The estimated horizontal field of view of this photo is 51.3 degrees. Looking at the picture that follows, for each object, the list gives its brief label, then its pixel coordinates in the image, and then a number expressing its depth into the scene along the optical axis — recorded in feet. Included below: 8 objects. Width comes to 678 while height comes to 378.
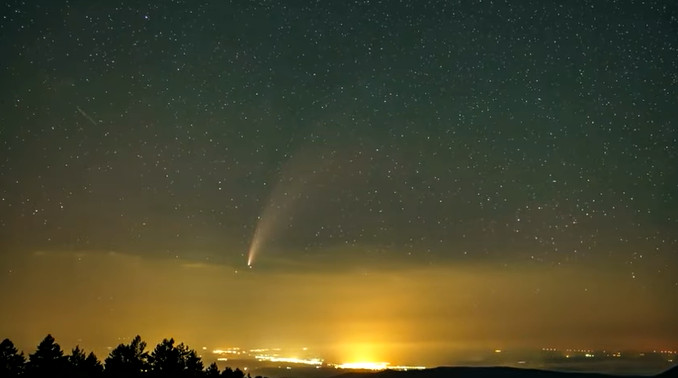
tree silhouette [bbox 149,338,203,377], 181.58
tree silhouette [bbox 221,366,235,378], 199.42
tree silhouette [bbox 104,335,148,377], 167.53
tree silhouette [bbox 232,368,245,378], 205.50
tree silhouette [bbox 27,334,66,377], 137.59
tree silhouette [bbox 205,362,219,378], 195.72
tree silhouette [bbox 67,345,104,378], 153.67
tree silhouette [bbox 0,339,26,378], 133.59
